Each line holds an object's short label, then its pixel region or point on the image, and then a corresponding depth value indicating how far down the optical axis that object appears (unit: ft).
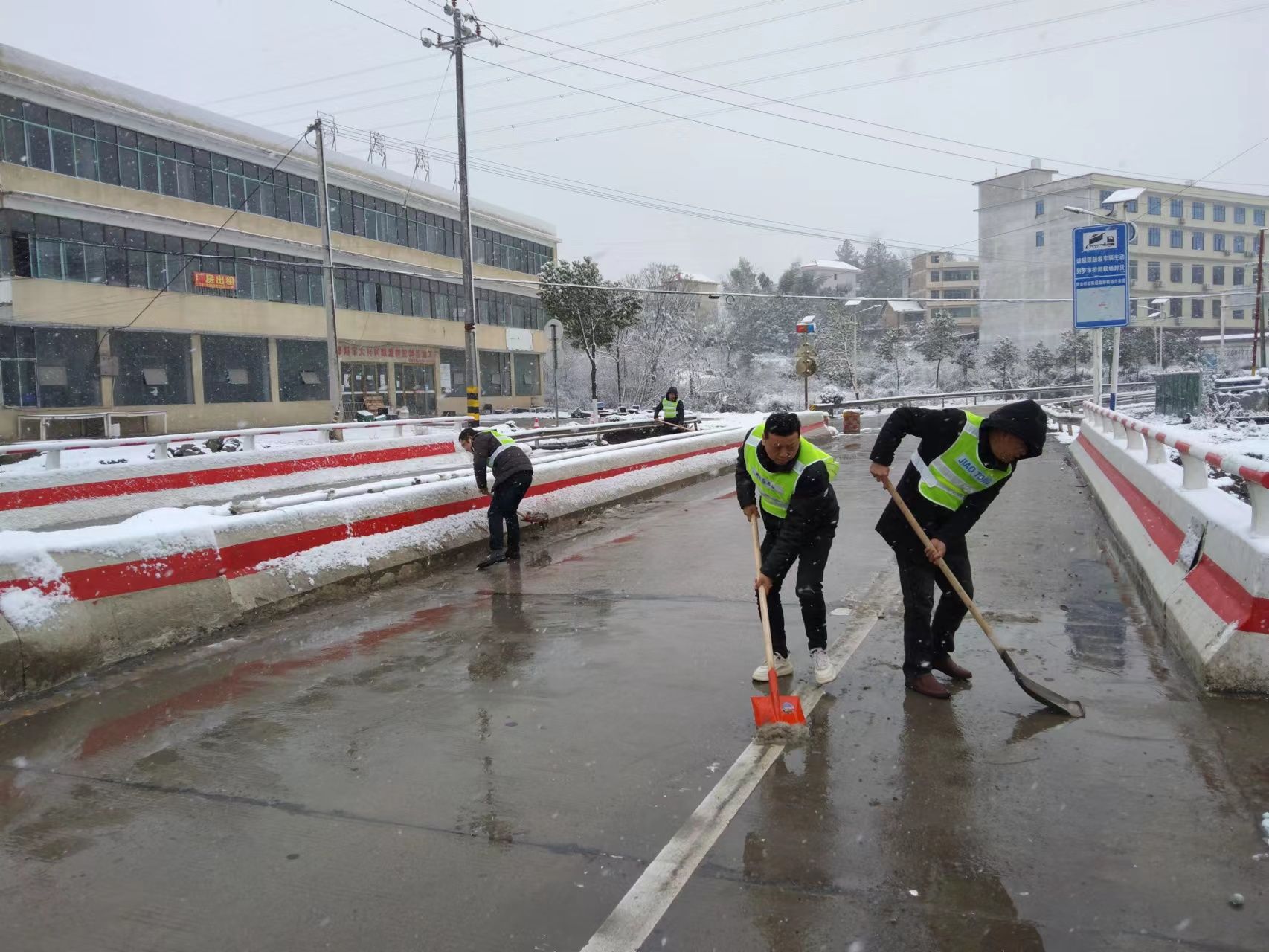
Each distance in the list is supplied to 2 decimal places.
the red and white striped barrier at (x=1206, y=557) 14.69
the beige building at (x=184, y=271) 92.22
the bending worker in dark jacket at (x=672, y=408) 71.56
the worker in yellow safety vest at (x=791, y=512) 16.35
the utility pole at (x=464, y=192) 80.23
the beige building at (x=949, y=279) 296.10
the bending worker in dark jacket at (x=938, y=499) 15.94
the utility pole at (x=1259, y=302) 161.68
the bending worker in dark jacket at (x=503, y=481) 30.48
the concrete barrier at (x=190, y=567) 17.70
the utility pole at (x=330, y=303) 88.43
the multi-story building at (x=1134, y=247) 217.97
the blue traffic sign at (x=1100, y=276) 56.44
